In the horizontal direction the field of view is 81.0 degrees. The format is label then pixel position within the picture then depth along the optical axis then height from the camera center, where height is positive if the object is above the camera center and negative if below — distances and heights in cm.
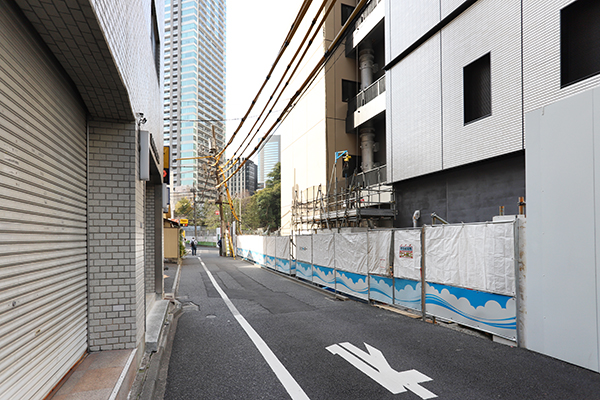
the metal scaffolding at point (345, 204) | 1542 +31
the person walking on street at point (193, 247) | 3650 -378
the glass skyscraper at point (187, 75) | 11856 +4729
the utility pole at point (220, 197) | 3269 +129
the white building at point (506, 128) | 559 +233
